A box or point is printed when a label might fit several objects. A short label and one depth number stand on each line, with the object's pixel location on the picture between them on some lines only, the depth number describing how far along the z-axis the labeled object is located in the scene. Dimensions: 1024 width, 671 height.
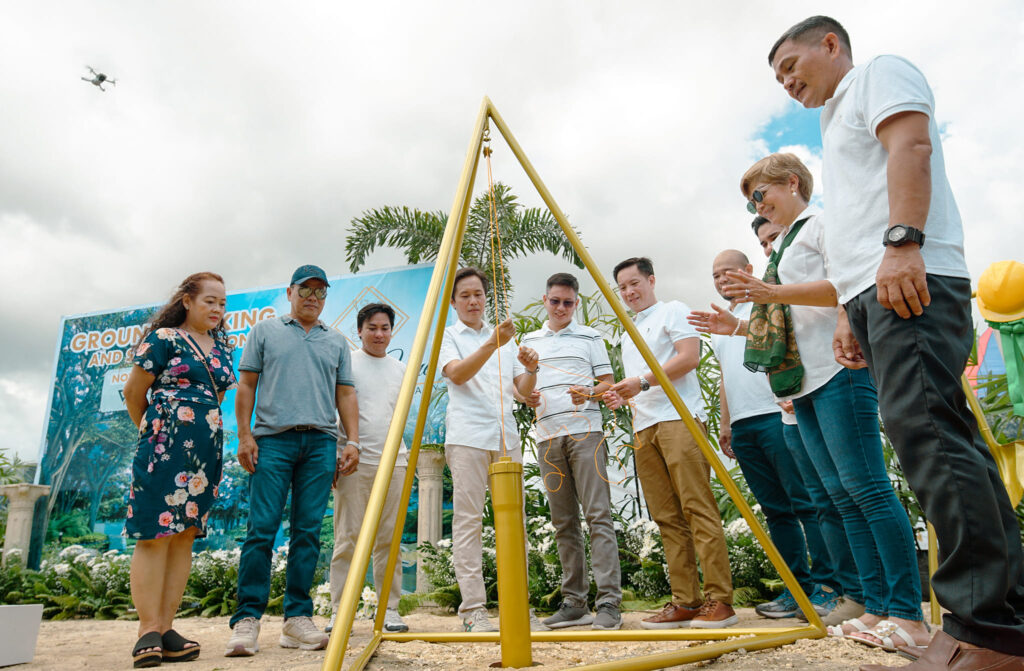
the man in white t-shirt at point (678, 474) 2.98
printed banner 6.88
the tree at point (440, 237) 7.80
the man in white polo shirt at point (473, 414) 3.04
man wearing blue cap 2.79
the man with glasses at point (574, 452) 3.23
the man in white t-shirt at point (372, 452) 3.42
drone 7.13
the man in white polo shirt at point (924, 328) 1.32
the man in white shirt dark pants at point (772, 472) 3.03
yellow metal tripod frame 1.36
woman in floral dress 2.51
